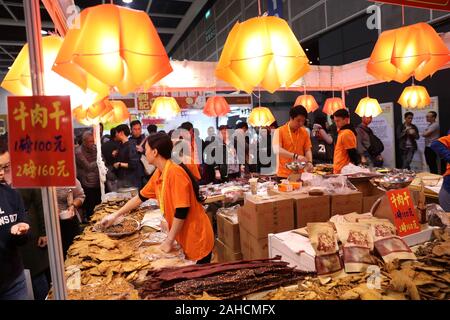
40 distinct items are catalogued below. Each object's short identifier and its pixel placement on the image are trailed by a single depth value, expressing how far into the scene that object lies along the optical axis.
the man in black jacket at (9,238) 2.13
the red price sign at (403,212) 2.16
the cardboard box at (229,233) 3.65
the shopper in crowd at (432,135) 7.08
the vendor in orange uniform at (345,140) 4.48
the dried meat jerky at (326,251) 1.80
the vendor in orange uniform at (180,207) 2.39
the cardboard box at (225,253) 3.71
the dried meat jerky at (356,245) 1.80
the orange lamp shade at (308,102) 7.16
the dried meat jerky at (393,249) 1.81
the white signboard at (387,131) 8.43
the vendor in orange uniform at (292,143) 4.39
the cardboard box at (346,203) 3.20
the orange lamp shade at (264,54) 2.15
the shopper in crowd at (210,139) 7.15
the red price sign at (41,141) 1.18
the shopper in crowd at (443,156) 3.32
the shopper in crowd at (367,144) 7.05
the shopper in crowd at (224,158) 6.94
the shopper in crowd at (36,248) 2.83
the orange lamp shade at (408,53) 3.03
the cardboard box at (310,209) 3.10
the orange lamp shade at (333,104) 7.45
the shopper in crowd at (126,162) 6.13
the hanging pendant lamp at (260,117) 7.05
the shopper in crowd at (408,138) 7.60
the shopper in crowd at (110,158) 6.24
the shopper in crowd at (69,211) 3.47
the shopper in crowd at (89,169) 5.70
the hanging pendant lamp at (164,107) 5.88
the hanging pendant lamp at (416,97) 5.39
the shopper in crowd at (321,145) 6.44
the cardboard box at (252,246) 3.03
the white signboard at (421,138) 7.57
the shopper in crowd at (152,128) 6.83
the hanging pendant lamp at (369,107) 6.45
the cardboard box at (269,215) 2.98
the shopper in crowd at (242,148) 7.38
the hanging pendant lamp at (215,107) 6.66
